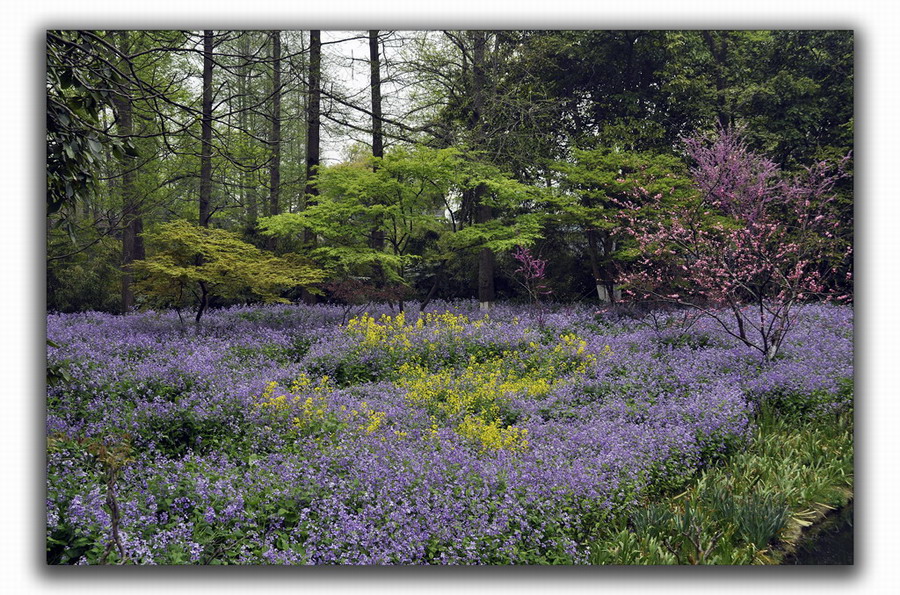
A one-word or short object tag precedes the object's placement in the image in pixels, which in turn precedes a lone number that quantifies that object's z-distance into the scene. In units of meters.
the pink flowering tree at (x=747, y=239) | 6.25
